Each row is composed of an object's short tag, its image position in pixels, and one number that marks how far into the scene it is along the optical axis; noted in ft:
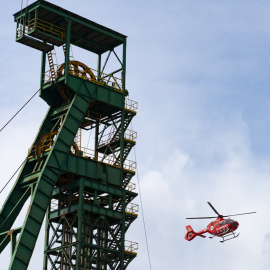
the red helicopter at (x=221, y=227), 291.38
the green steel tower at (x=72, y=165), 223.71
